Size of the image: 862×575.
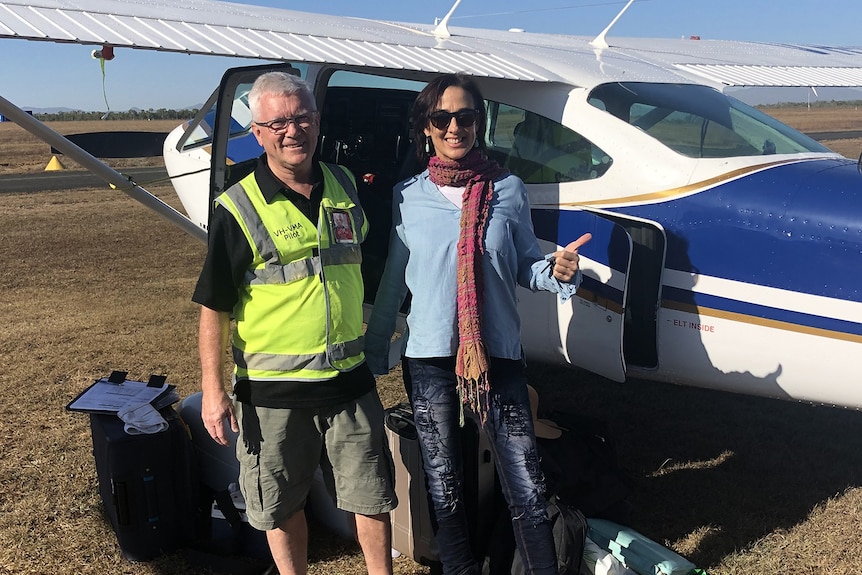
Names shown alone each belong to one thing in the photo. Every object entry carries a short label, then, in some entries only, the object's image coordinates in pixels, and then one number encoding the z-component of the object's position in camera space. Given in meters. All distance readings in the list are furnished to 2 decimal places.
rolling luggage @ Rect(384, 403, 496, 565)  2.93
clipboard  3.34
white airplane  2.90
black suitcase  3.12
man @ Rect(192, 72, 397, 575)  2.21
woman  2.38
